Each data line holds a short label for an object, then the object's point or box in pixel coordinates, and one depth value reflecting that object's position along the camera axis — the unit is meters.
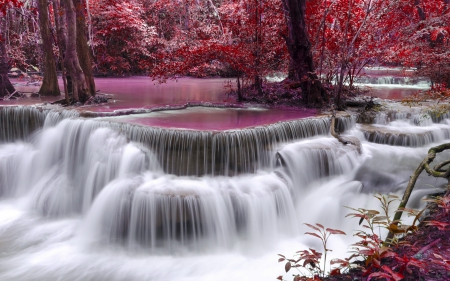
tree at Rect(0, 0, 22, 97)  10.53
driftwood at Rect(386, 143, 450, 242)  3.57
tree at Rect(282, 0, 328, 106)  9.59
